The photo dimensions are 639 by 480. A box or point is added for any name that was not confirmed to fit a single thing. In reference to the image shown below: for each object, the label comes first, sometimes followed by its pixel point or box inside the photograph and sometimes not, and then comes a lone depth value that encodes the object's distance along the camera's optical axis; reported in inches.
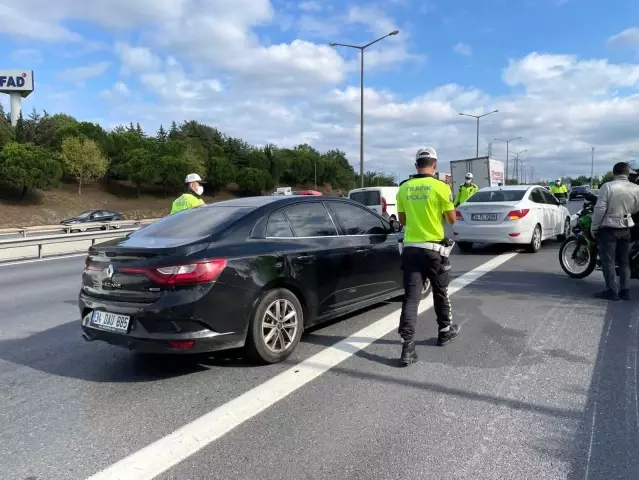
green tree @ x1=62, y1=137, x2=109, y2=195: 1973.4
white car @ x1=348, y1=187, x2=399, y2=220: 693.3
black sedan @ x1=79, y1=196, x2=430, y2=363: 158.9
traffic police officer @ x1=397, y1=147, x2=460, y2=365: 182.4
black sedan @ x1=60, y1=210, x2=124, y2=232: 1186.5
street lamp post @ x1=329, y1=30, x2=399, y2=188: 1138.0
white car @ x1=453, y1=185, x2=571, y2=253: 443.2
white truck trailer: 1031.6
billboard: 2101.4
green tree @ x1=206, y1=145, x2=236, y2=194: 2503.7
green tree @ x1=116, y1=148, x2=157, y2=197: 2171.5
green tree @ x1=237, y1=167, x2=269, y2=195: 2613.2
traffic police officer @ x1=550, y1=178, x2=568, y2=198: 911.6
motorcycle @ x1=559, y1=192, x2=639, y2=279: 317.1
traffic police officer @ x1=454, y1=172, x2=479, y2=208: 542.3
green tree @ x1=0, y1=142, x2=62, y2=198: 1726.1
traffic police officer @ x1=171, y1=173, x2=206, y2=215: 291.3
